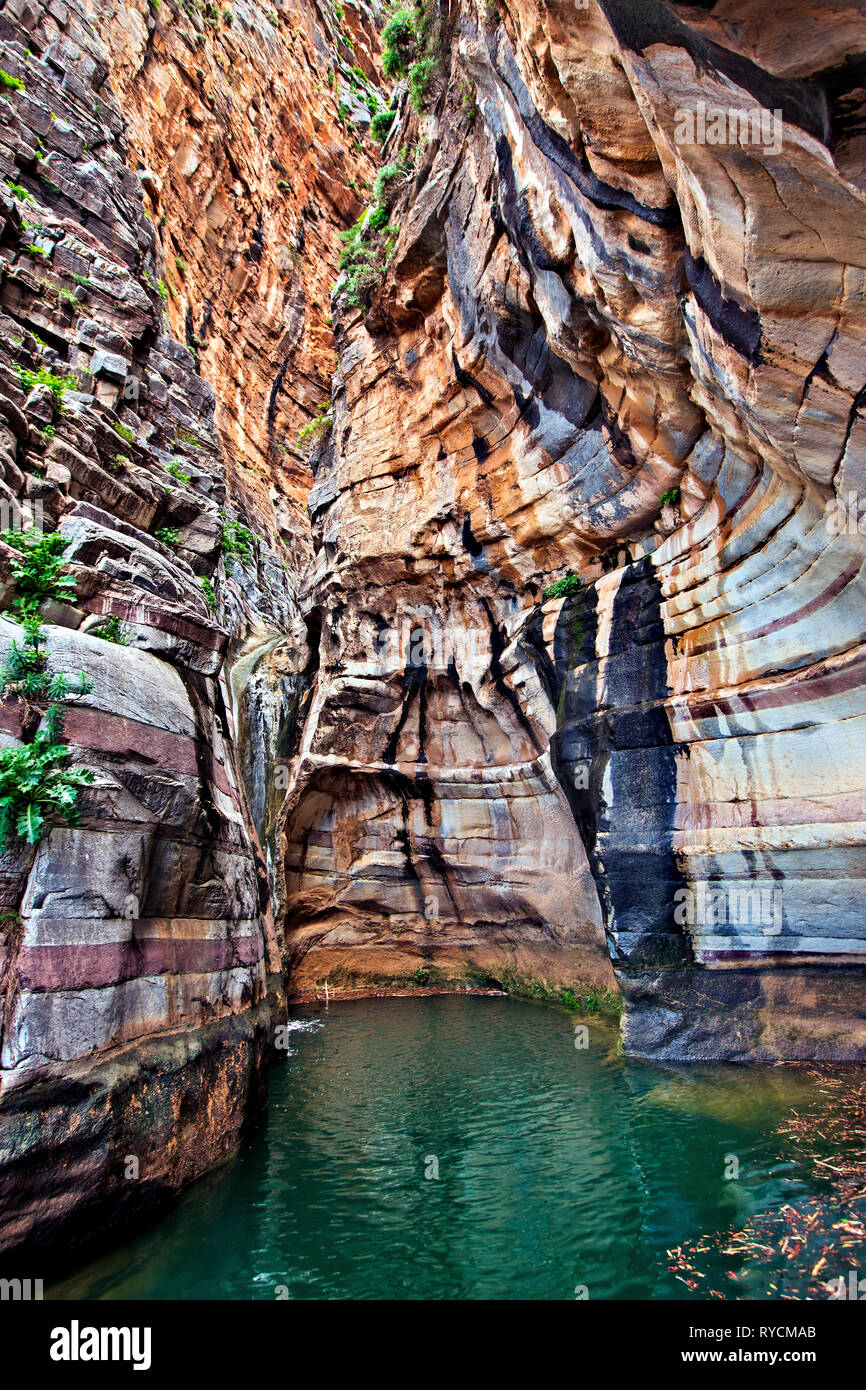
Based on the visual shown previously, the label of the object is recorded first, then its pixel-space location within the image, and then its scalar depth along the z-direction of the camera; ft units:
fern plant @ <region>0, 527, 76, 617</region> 23.12
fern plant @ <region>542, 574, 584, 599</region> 40.50
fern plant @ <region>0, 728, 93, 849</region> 18.72
